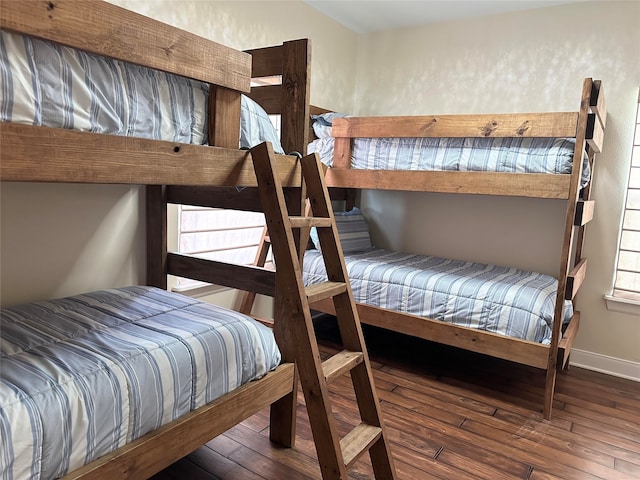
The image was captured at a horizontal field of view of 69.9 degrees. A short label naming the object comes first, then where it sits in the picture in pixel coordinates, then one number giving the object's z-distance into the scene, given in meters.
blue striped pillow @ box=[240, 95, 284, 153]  1.56
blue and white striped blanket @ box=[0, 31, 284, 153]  0.95
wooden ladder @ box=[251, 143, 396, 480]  1.39
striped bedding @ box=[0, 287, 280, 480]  1.04
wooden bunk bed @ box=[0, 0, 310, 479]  0.96
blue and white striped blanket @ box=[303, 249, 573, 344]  2.34
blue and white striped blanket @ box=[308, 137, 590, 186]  2.35
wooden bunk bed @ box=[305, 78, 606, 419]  2.22
